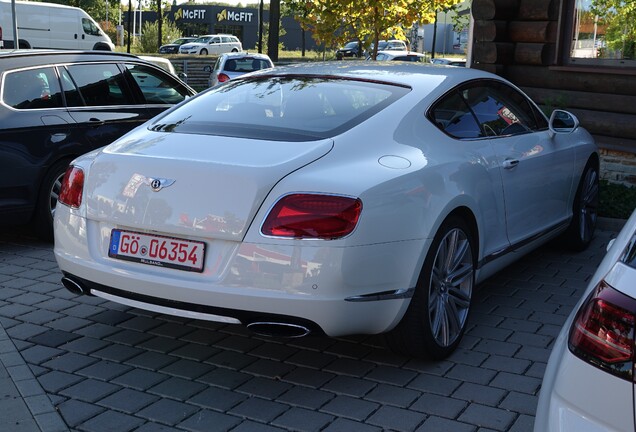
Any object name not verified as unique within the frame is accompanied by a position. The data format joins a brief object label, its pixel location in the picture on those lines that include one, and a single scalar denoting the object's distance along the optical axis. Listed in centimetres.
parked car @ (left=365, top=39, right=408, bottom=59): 5630
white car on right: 232
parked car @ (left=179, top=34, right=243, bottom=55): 5634
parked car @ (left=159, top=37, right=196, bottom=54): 5456
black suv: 706
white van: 3167
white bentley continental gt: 404
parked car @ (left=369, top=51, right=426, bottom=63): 3734
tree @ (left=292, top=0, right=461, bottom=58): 1386
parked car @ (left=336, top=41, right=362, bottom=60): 4772
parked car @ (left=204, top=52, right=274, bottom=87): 2469
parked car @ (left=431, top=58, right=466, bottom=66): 3400
